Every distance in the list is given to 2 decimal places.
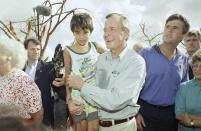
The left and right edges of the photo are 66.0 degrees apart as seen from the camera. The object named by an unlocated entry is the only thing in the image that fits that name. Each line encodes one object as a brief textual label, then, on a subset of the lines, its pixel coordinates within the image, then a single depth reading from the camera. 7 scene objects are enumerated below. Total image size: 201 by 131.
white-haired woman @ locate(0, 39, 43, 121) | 1.45
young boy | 1.80
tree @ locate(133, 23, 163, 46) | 16.07
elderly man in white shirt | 1.23
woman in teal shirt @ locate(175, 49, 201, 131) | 1.95
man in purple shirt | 2.01
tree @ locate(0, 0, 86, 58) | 9.67
